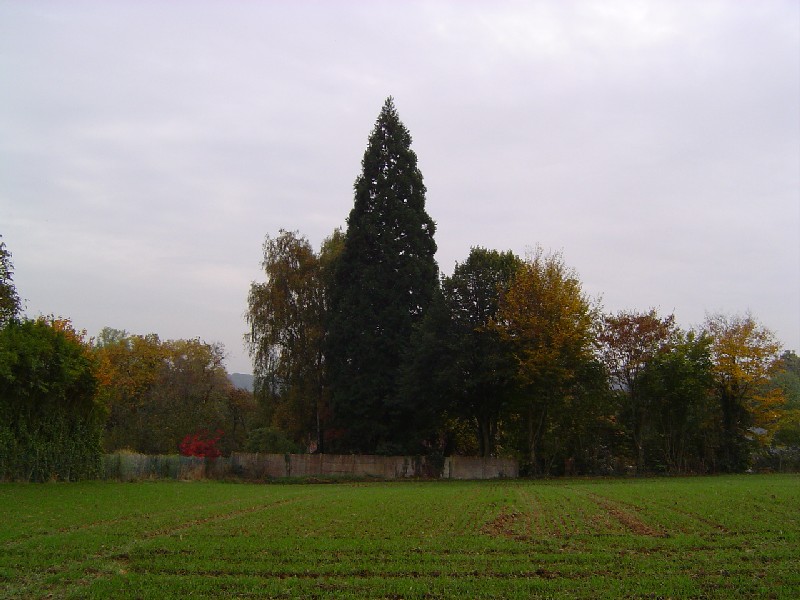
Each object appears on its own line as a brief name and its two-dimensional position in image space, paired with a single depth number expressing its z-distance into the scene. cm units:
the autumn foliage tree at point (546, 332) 3750
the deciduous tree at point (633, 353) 4062
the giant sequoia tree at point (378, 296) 4234
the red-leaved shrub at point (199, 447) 4228
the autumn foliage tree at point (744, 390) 4116
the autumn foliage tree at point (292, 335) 4697
